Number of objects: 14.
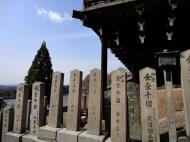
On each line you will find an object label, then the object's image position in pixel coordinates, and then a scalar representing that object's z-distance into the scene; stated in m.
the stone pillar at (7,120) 3.52
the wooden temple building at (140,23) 4.00
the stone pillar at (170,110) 2.12
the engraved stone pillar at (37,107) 3.12
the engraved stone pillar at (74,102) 2.77
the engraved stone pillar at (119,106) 2.35
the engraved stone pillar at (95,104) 2.59
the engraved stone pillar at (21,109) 3.33
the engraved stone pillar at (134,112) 3.59
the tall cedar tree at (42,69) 10.54
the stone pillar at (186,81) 2.14
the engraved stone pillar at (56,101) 2.94
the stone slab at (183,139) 2.16
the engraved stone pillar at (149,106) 2.18
